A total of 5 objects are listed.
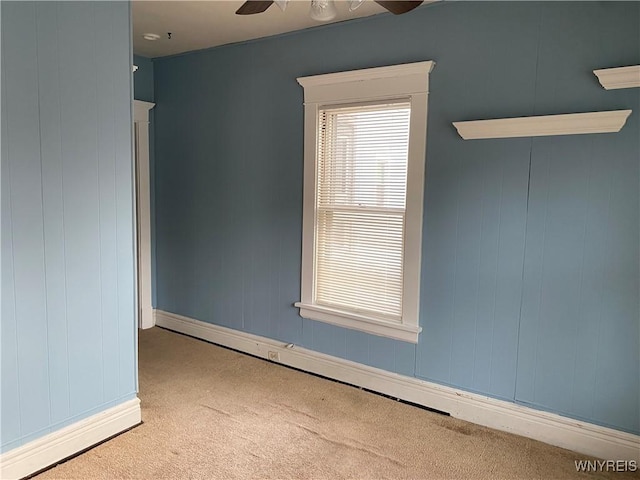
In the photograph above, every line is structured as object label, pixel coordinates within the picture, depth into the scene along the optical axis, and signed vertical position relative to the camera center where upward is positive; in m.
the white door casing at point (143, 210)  4.27 -0.21
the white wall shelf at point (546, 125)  2.35 +0.38
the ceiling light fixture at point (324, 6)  1.88 +0.76
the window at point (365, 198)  2.99 -0.03
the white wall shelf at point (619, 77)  2.27 +0.59
